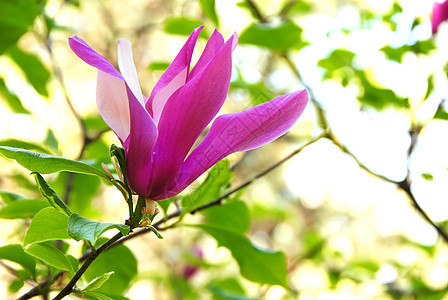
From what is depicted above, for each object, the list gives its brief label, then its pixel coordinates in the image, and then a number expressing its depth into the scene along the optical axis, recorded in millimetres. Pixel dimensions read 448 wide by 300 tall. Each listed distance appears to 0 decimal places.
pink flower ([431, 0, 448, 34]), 1115
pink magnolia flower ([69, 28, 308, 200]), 678
